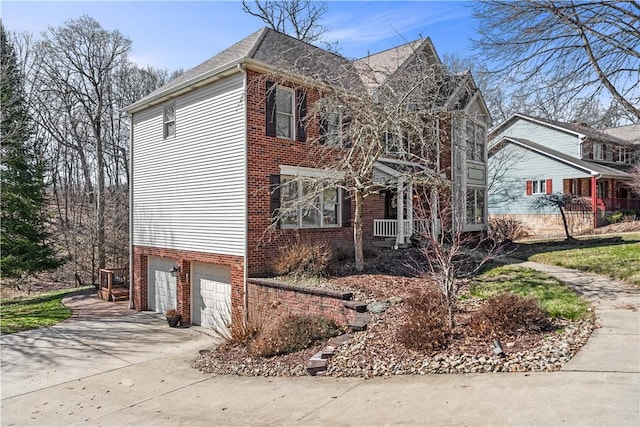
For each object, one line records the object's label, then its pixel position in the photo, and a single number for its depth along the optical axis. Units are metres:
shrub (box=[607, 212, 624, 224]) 25.09
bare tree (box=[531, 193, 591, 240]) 23.98
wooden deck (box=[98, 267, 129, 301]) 17.47
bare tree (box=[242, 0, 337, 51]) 24.66
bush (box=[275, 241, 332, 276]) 10.77
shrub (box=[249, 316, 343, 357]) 7.77
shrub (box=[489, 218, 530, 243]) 19.55
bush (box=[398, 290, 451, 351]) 6.35
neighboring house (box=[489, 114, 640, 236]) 25.43
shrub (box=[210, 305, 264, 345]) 8.92
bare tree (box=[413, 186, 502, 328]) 7.04
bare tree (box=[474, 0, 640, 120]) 10.10
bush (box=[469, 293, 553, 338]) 6.53
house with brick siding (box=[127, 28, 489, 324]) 11.40
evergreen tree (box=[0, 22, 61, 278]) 18.78
